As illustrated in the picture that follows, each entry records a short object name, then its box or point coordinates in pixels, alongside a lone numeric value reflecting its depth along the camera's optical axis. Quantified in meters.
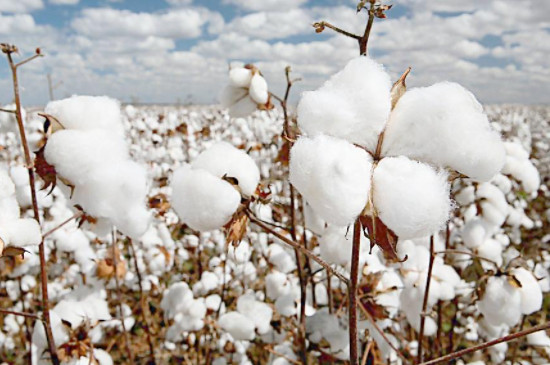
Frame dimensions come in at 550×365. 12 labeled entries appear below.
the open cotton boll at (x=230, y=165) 0.30
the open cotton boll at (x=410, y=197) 0.21
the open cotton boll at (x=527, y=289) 0.45
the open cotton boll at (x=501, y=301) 0.44
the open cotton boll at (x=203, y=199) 0.29
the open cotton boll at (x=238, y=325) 0.61
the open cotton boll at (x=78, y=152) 0.29
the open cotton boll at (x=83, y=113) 0.30
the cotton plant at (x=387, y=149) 0.21
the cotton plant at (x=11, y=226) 0.28
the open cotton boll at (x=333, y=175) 0.21
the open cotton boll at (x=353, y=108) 0.22
